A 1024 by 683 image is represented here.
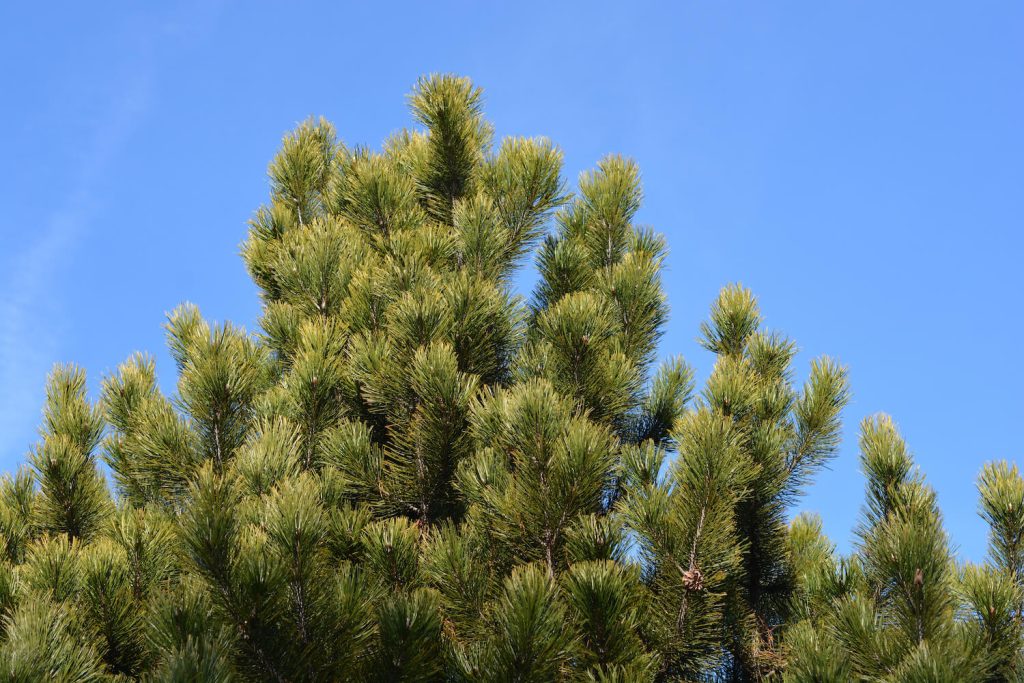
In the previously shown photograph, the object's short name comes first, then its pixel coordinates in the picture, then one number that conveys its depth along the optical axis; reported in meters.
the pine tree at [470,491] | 7.09
